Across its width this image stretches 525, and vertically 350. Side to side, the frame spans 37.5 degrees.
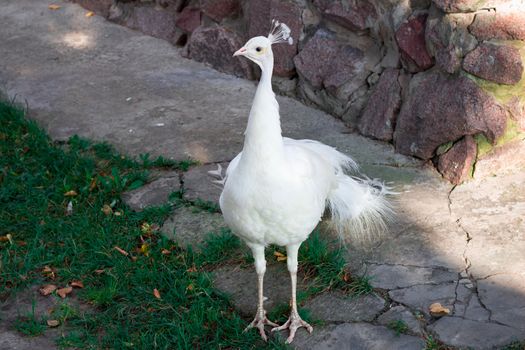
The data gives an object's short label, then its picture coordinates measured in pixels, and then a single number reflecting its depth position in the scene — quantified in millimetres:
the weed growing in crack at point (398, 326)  3447
